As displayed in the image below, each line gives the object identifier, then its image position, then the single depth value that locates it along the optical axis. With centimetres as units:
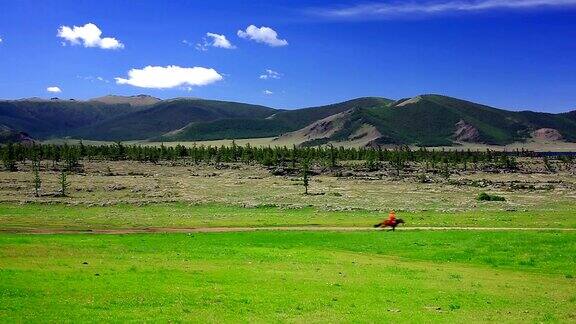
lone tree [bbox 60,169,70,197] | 11192
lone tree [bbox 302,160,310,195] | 12381
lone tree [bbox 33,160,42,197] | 11125
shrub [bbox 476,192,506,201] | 11131
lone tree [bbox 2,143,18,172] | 17275
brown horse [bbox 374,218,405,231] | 5916
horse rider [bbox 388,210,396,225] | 5969
